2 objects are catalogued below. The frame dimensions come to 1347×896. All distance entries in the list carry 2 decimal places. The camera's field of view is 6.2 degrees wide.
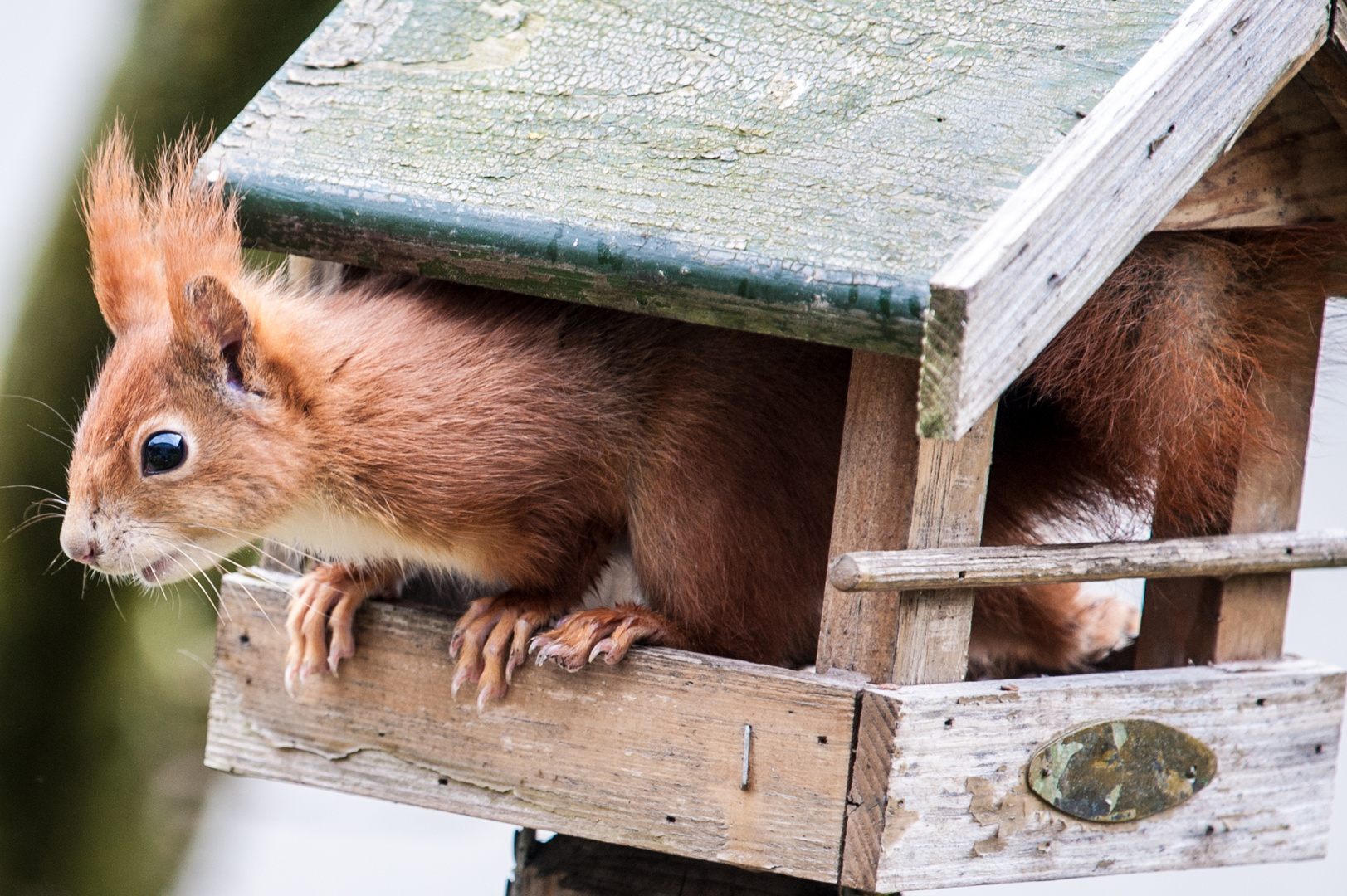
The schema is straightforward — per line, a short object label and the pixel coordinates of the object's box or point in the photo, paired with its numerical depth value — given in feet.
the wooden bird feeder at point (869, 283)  7.60
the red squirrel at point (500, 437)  7.77
